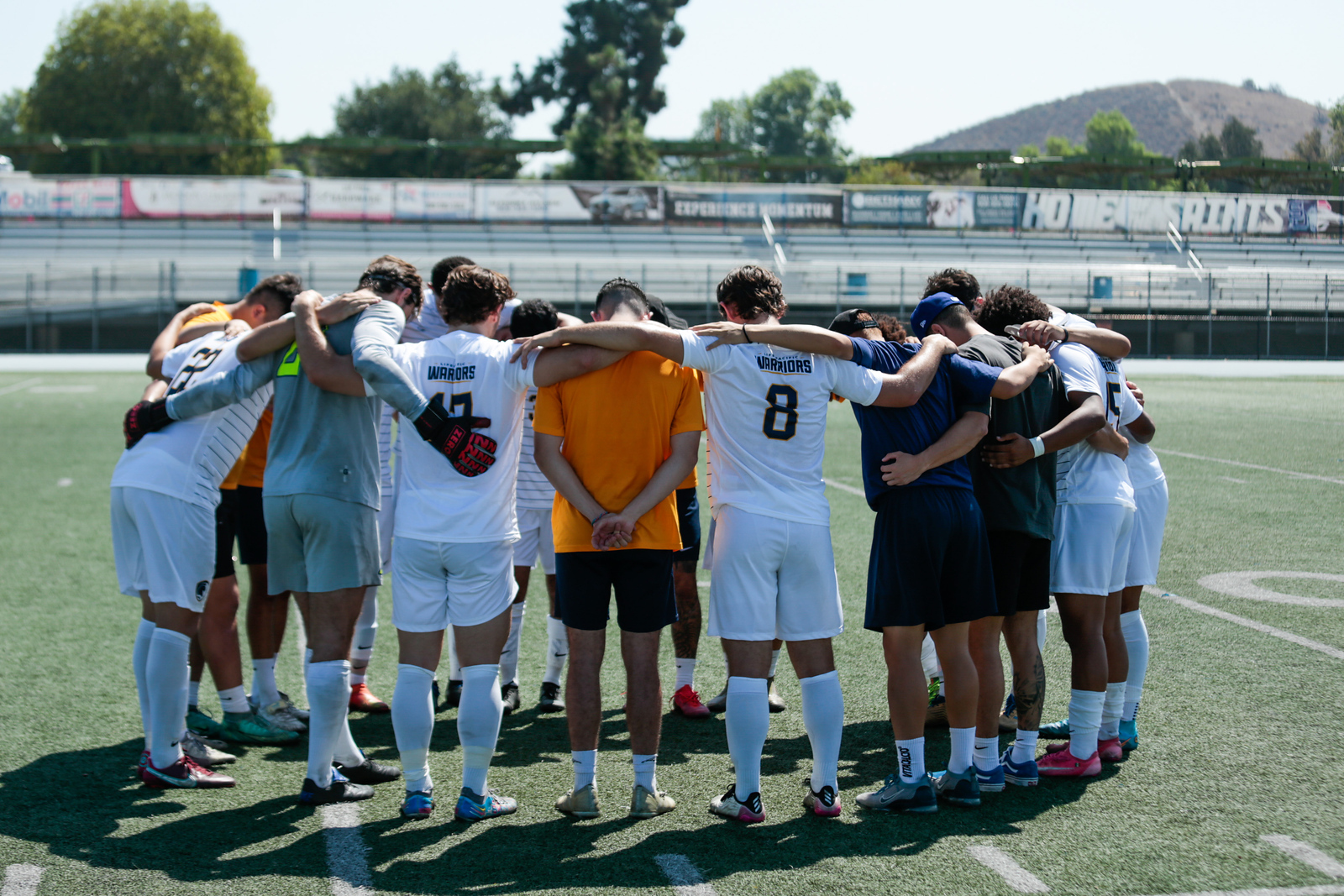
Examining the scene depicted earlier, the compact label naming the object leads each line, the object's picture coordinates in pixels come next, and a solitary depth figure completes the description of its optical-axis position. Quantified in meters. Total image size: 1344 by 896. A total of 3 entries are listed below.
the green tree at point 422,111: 70.50
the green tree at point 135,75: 62.00
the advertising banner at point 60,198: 39.38
